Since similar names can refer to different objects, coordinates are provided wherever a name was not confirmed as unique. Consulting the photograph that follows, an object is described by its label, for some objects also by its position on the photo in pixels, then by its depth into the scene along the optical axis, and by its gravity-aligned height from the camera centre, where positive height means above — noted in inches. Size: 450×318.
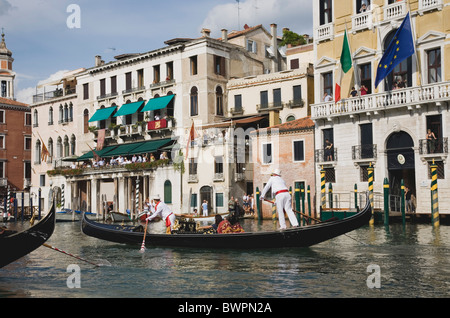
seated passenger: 594.9 -45.9
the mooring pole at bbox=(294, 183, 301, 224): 964.0 -31.7
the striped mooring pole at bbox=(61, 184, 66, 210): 1682.9 -37.4
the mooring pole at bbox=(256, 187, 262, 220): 1093.3 -46.2
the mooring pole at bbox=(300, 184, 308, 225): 968.3 -23.8
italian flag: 1001.5 +206.5
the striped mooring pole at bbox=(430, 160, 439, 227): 784.3 -26.8
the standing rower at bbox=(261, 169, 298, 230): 562.9 -13.5
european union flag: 900.6 +196.2
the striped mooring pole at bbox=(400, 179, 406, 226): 826.6 -34.9
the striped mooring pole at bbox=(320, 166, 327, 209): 972.6 -15.4
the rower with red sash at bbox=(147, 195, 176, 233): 635.5 -32.3
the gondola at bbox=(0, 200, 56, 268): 424.2 -38.8
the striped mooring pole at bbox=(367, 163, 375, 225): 867.4 -9.4
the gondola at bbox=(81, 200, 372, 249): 550.3 -53.0
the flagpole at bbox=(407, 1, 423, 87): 944.3 +198.9
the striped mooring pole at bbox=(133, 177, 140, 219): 1365.7 -24.5
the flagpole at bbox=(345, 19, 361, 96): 1037.7 +188.2
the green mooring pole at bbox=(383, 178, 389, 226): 834.8 -32.8
